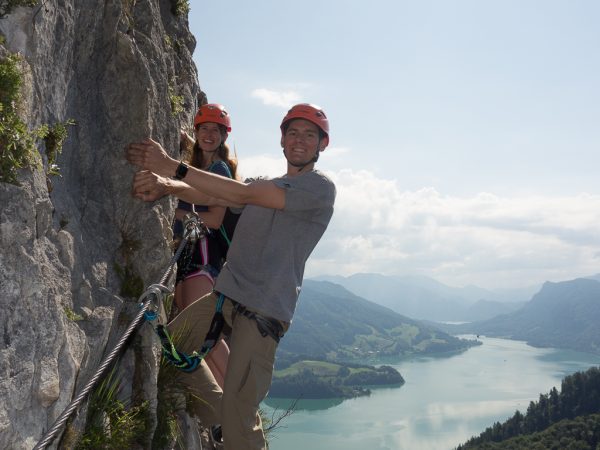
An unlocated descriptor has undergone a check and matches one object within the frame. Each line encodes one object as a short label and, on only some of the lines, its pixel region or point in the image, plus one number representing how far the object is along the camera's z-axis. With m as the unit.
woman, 6.37
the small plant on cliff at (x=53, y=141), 4.30
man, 4.57
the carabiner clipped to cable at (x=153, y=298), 4.41
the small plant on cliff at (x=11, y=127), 3.36
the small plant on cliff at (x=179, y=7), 8.76
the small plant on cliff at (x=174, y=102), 7.08
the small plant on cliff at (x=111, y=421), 4.08
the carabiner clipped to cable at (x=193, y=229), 5.86
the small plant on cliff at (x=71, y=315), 4.11
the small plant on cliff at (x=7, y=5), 3.71
